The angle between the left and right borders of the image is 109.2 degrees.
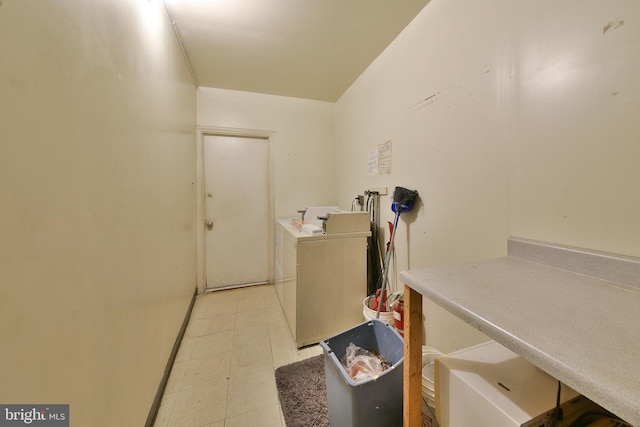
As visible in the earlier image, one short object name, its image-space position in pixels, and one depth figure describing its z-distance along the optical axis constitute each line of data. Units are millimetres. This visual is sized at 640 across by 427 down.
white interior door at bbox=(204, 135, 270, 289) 2717
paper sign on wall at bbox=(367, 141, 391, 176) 1872
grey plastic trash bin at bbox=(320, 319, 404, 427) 906
